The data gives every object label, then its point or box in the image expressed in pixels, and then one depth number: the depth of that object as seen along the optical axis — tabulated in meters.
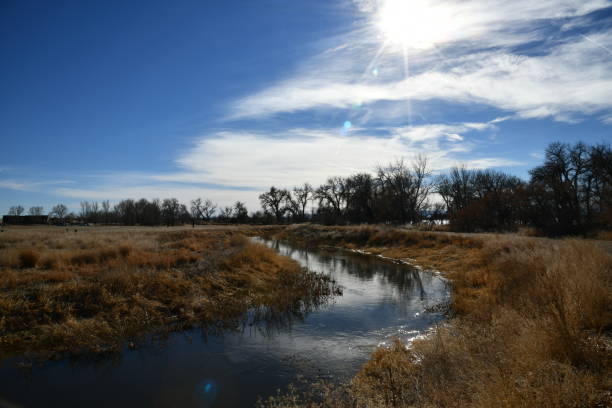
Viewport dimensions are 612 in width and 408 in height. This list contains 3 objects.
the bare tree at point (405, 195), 66.44
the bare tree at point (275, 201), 108.81
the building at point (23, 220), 86.09
